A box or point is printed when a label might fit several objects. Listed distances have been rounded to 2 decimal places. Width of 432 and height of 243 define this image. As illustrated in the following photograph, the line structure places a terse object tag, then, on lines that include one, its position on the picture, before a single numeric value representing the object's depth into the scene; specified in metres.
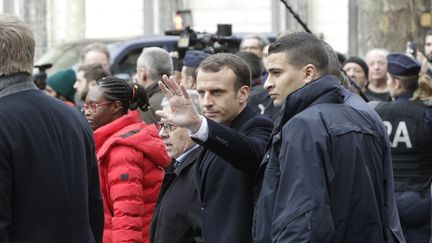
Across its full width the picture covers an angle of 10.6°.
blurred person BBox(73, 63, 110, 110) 18.98
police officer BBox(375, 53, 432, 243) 16.21
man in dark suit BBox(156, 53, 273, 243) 10.58
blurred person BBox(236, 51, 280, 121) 18.34
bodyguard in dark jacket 9.55
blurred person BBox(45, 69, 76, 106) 21.47
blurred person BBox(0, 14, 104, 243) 9.38
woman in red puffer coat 12.59
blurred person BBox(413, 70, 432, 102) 16.75
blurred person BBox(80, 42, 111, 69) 22.87
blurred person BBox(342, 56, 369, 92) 23.62
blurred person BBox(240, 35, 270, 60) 22.60
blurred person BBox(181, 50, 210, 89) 18.49
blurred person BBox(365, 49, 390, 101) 23.32
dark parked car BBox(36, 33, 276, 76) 28.30
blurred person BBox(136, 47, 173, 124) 17.87
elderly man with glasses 11.70
